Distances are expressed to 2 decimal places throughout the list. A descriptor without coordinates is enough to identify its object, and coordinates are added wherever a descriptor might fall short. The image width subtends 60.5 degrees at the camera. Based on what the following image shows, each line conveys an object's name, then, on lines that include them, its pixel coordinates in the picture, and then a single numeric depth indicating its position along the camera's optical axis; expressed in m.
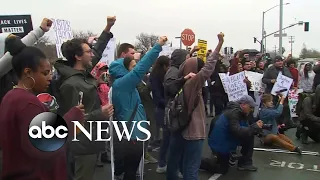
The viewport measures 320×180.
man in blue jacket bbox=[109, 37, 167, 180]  2.63
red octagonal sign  8.48
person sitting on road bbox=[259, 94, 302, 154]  5.21
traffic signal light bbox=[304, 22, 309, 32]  22.47
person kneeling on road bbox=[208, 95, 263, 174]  3.97
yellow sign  6.46
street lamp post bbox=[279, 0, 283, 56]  19.05
